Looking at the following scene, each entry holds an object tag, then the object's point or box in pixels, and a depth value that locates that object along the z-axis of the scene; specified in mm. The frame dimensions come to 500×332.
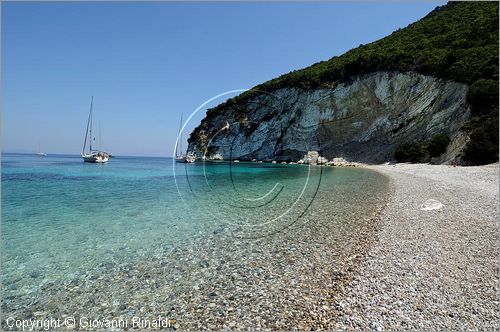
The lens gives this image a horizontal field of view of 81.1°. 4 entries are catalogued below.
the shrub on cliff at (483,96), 37469
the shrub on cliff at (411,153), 45297
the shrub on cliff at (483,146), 29484
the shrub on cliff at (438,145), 41762
